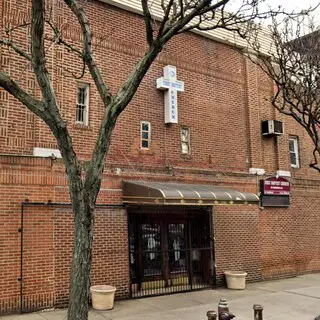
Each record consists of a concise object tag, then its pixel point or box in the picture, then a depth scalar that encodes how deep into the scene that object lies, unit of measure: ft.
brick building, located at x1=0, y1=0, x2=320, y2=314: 31.24
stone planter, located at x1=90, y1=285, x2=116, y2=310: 31.30
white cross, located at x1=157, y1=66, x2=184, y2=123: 39.86
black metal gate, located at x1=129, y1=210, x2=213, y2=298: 37.19
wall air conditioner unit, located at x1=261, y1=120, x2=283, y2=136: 47.60
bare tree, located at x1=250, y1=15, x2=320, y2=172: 37.09
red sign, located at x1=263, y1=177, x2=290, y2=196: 47.24
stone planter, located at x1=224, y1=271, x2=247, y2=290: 40.32
